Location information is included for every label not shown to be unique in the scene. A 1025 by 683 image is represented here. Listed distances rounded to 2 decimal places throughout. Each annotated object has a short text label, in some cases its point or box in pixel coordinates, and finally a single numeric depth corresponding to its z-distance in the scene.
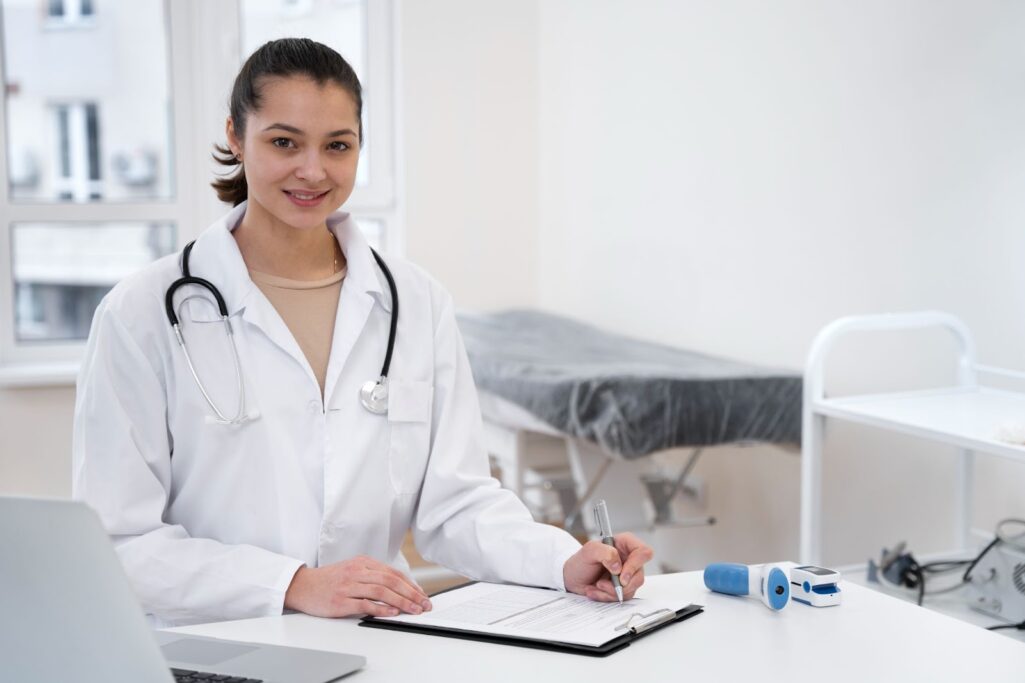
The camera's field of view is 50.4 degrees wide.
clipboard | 0.98
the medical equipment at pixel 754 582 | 1.09
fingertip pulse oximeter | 1.12
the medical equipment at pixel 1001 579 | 1.75
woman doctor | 1.26
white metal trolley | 1.81
